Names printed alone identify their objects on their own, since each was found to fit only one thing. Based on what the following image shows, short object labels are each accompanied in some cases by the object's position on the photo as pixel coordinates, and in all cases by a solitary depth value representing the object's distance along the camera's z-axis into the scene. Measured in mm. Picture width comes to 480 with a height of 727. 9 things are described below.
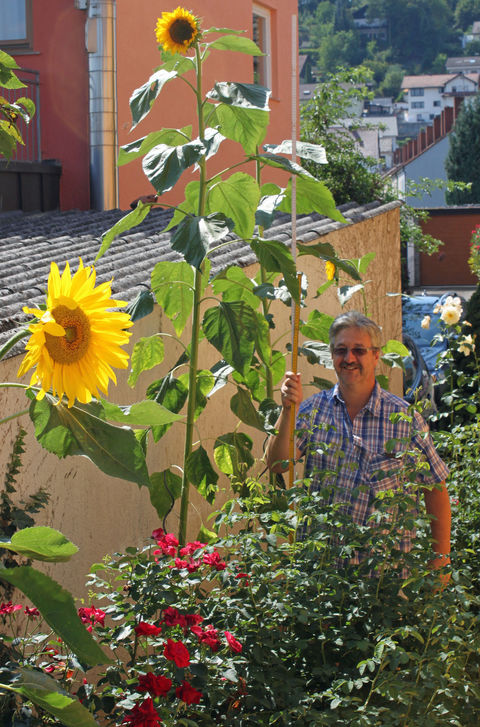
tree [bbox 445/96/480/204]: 52125
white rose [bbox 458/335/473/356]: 5512
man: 3318
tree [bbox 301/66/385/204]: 15281
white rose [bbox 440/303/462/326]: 5952
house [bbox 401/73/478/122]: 108125
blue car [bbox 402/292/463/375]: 13530
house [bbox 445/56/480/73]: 118981
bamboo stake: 3356
